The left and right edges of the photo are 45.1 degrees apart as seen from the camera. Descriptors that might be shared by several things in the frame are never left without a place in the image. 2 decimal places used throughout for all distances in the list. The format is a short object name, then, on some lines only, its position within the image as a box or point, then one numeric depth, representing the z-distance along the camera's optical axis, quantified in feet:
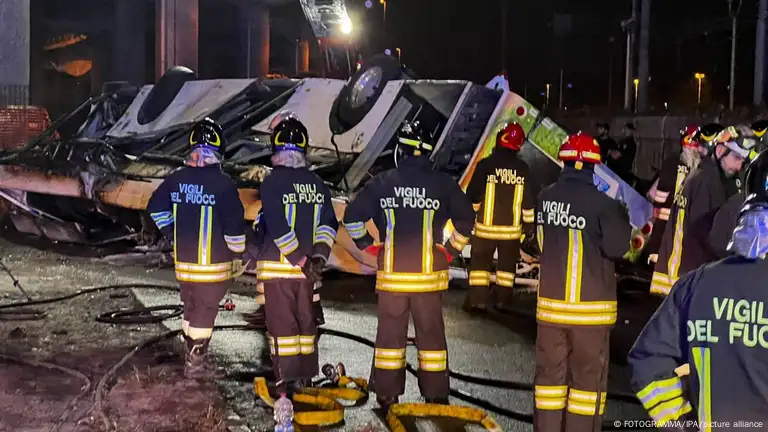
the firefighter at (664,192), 25.34
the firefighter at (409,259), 17.07
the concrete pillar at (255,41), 114.01
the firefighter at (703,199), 18.01
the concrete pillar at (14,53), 68.08
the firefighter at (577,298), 14.25
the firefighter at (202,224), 18.53
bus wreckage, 30.83
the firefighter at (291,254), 17.87
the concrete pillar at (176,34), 83.97
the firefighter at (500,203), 26.00
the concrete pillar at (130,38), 105.70
